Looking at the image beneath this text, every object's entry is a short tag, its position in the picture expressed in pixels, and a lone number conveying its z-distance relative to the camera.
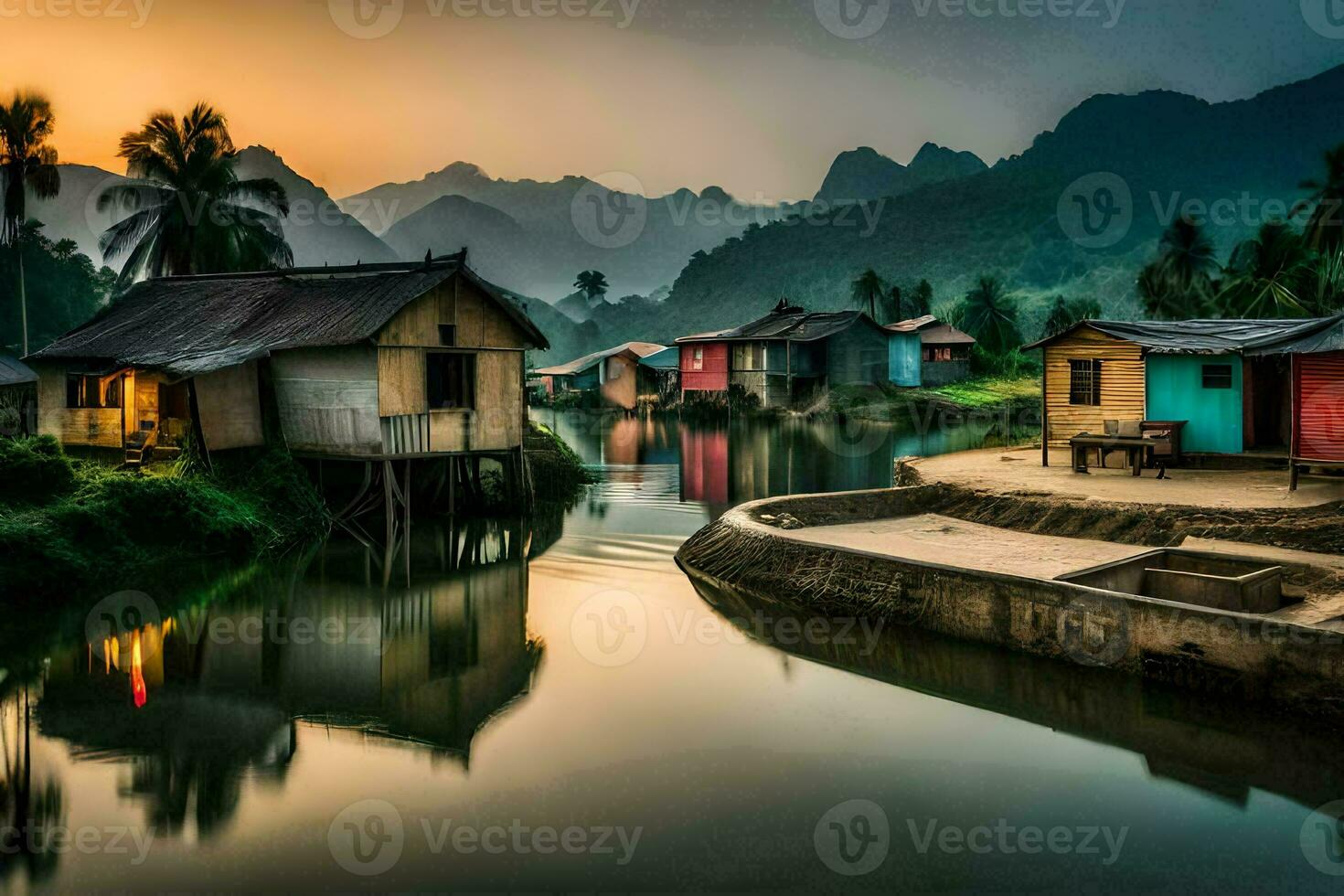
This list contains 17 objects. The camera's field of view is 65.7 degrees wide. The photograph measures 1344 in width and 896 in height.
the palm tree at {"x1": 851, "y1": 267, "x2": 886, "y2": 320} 81.01
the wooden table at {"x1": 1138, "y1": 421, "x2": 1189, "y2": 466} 20.58
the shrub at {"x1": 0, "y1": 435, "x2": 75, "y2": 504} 17.66
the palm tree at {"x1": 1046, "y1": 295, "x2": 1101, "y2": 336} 72.31
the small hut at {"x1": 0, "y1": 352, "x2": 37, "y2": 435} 24.80
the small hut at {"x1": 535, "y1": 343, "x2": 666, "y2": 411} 67.75
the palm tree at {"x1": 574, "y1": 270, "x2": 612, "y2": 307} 123.25
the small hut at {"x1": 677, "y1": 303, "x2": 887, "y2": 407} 55.88
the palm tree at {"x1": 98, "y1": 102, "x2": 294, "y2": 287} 34.78
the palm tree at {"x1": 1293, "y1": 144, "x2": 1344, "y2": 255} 39.19
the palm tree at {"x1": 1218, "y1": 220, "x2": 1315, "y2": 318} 41.81
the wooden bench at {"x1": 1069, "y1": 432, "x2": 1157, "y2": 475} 19.83
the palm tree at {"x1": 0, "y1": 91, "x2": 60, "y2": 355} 33.97
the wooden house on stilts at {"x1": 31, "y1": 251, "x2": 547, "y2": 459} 21.17
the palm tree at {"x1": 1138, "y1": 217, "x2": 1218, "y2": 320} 57.81
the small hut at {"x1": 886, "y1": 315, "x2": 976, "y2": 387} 60.06
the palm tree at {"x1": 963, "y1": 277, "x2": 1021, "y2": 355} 75.25
